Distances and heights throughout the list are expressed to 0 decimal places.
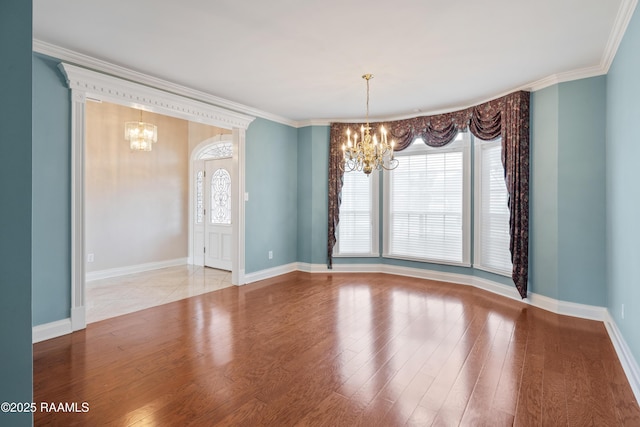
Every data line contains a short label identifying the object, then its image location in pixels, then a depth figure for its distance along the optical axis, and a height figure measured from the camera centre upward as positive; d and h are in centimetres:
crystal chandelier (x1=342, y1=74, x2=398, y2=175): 359 +72
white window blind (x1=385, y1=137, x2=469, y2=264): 516 +13
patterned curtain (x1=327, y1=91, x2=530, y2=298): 405 +110
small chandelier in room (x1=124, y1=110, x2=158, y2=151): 528 +134
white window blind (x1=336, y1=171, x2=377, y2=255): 592 -11
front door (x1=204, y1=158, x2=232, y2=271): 614 +1
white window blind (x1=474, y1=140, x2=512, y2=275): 450 +3
